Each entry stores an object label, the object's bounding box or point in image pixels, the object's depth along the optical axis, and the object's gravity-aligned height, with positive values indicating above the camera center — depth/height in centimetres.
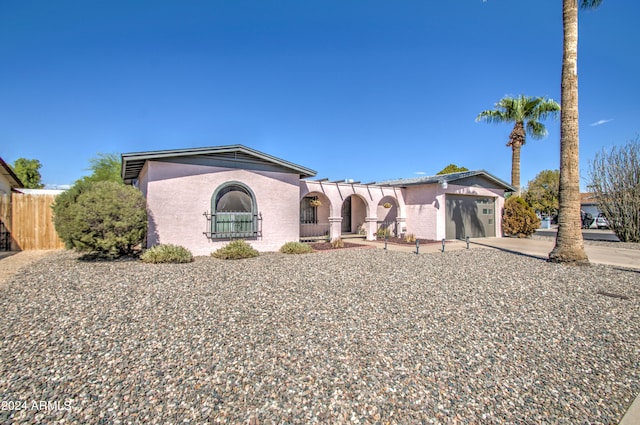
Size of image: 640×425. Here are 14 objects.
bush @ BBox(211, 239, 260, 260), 998 -132
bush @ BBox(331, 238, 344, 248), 1318 -140
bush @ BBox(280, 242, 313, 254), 1154 -140
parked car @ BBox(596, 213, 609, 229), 2750 -111
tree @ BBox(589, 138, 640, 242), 1522 +98
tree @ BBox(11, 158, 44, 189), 3653 +514
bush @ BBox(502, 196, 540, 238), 1789 -46
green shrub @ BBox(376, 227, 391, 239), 1708 -118
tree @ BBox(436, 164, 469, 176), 3287 +468
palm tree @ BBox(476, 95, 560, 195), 2017 +641
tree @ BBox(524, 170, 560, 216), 3031 +136
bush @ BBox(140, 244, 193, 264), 891 -128
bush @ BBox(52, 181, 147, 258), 866 -15
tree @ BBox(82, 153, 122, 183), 2833 +461
